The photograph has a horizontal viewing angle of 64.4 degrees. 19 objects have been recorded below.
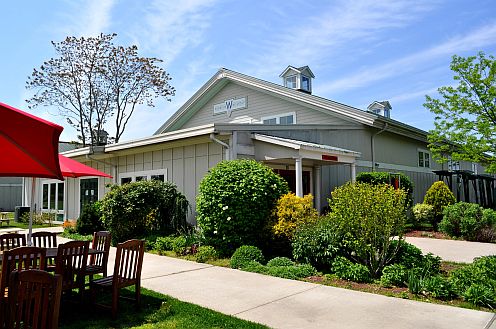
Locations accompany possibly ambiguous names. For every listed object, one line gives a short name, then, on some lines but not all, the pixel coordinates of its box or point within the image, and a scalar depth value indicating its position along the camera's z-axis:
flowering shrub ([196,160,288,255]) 9.37
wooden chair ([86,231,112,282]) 5.84
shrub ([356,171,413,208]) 14.39
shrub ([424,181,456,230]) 15.49
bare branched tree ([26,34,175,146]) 31.06
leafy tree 14.29
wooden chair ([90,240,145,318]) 5.12
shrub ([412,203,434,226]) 15.25
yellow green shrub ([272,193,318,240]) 8.95
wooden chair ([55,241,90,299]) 4.92
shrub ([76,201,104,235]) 14.28
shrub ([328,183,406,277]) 7.26
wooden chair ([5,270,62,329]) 3.34
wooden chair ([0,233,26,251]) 6.75
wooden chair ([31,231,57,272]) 7.08
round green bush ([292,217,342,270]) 7.92
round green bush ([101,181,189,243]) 11.62
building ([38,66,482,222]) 11.86
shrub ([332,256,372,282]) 7.12
